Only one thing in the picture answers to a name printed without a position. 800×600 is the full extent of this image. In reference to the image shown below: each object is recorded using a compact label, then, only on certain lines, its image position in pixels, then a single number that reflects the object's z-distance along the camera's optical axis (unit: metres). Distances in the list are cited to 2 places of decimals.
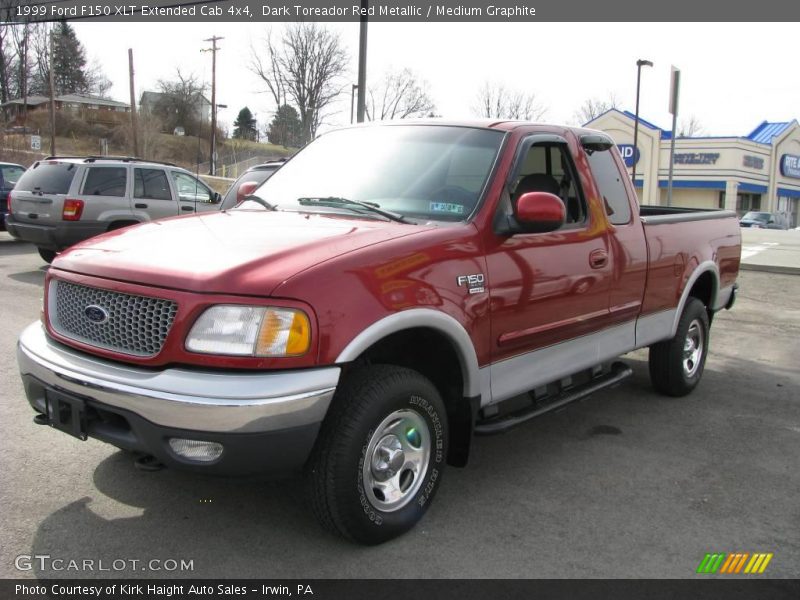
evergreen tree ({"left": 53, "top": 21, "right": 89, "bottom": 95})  88.88
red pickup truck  2.87
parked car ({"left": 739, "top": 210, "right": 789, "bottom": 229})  38.56
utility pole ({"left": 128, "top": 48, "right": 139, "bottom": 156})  47.78
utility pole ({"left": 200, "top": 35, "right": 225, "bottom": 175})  51.31
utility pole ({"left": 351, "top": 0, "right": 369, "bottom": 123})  13.57
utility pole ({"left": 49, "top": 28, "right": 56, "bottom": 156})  43.12
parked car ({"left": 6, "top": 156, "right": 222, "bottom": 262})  11.48
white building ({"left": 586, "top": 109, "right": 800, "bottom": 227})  50.94
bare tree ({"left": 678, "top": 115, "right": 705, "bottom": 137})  86.57
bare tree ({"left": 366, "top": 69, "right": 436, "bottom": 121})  61.16
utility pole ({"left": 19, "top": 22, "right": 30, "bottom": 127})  49.70
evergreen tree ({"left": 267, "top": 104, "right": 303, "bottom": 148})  66.38
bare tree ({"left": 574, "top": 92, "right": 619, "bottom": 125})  76.95
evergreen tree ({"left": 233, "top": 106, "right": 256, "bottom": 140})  91.87
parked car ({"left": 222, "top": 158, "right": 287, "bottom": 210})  9.77
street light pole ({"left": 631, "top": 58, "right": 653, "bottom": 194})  38.53
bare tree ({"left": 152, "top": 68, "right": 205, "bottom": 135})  76.06
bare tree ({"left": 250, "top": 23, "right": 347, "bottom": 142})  62.09
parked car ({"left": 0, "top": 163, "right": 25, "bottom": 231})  15.68
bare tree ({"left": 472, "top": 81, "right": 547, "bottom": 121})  64.88
